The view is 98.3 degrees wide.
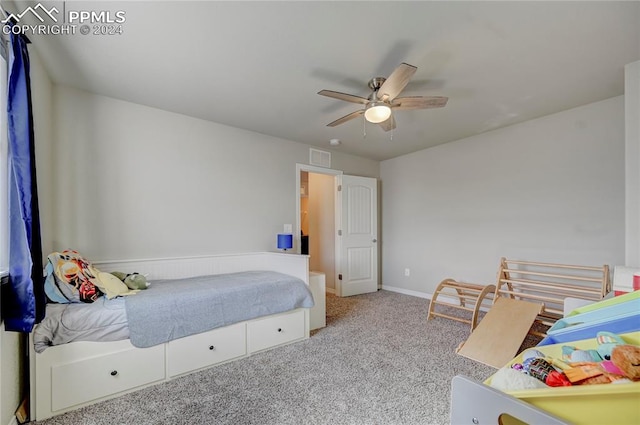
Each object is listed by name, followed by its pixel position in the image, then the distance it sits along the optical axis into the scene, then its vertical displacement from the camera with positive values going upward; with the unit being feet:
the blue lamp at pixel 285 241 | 11.57 -1.29
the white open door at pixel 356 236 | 14.79 -1.42
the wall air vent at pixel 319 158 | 13.89 +2.68
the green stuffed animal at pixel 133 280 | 7.67 -1.93
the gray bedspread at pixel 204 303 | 6.51 -2.50
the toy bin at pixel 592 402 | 2.14 -1.58
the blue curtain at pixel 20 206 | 4.98 +0.12
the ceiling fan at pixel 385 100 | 6.76 +2.85
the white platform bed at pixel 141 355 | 5.59 -3.49
